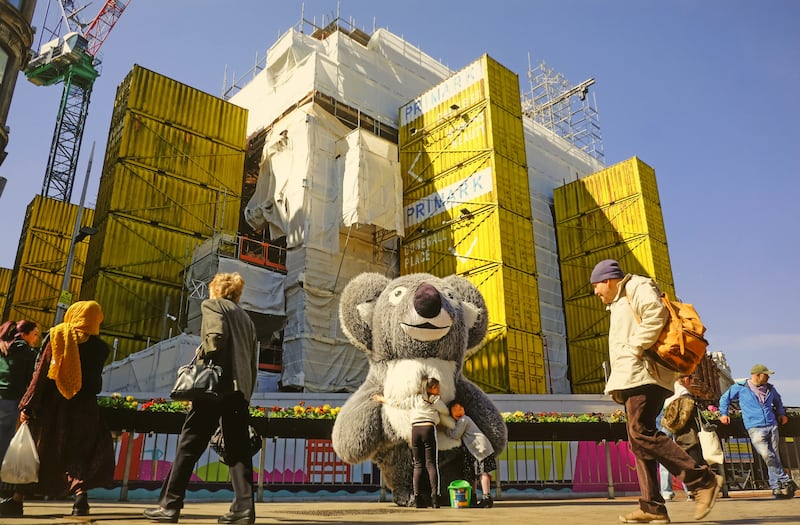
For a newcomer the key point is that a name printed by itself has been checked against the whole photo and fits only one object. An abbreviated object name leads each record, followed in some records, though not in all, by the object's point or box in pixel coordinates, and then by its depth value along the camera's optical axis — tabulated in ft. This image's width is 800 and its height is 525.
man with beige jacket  10.48
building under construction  67.51
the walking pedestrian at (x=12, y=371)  13.75
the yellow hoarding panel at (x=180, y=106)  73.26
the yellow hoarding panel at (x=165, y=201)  68.28
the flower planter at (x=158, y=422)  21.70
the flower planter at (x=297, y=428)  23.32
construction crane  146.20
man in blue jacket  22.20
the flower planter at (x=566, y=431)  25.04
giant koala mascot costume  17.93
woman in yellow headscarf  12.65
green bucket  16.56
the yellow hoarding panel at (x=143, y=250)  65.98
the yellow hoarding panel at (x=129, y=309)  63.57
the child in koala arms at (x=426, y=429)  16.48
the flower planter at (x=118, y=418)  21.11
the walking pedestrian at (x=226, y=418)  10.40
